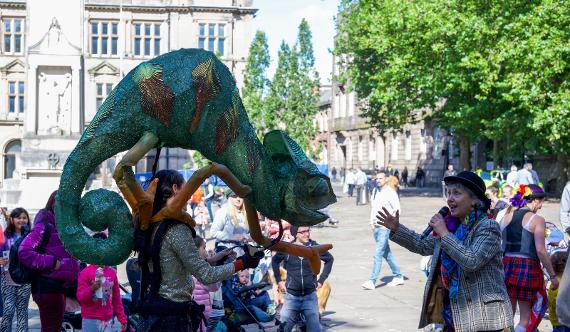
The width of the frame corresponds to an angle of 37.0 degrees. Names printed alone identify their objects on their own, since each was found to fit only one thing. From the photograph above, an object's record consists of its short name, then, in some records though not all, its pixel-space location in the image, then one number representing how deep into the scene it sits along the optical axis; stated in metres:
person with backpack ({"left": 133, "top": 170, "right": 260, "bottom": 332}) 4.97
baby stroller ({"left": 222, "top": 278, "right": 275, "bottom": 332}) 9.09
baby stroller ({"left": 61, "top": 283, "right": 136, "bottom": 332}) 9.01
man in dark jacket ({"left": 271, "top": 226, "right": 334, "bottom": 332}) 9.11
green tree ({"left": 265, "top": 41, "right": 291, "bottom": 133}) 42.41
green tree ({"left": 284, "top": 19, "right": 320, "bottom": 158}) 42.12
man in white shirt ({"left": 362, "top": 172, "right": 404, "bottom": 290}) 14.04
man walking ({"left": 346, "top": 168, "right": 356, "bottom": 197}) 44.73
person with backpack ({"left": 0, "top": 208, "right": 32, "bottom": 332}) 8.89
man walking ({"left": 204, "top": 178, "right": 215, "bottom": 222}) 25.43
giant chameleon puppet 4.52
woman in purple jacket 7.83
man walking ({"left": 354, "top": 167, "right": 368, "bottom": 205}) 39.42
